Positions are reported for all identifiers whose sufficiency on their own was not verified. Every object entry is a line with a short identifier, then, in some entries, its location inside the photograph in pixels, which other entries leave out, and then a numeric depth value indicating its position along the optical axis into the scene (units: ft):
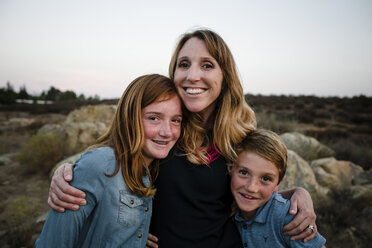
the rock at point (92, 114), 29.30
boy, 5.53
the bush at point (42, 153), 19.55
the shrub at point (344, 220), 10.23
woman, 5.32
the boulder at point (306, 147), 19.23
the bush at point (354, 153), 20.96
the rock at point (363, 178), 15.61
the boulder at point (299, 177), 12.69
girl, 4.14
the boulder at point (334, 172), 15.34
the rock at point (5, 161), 21.80
